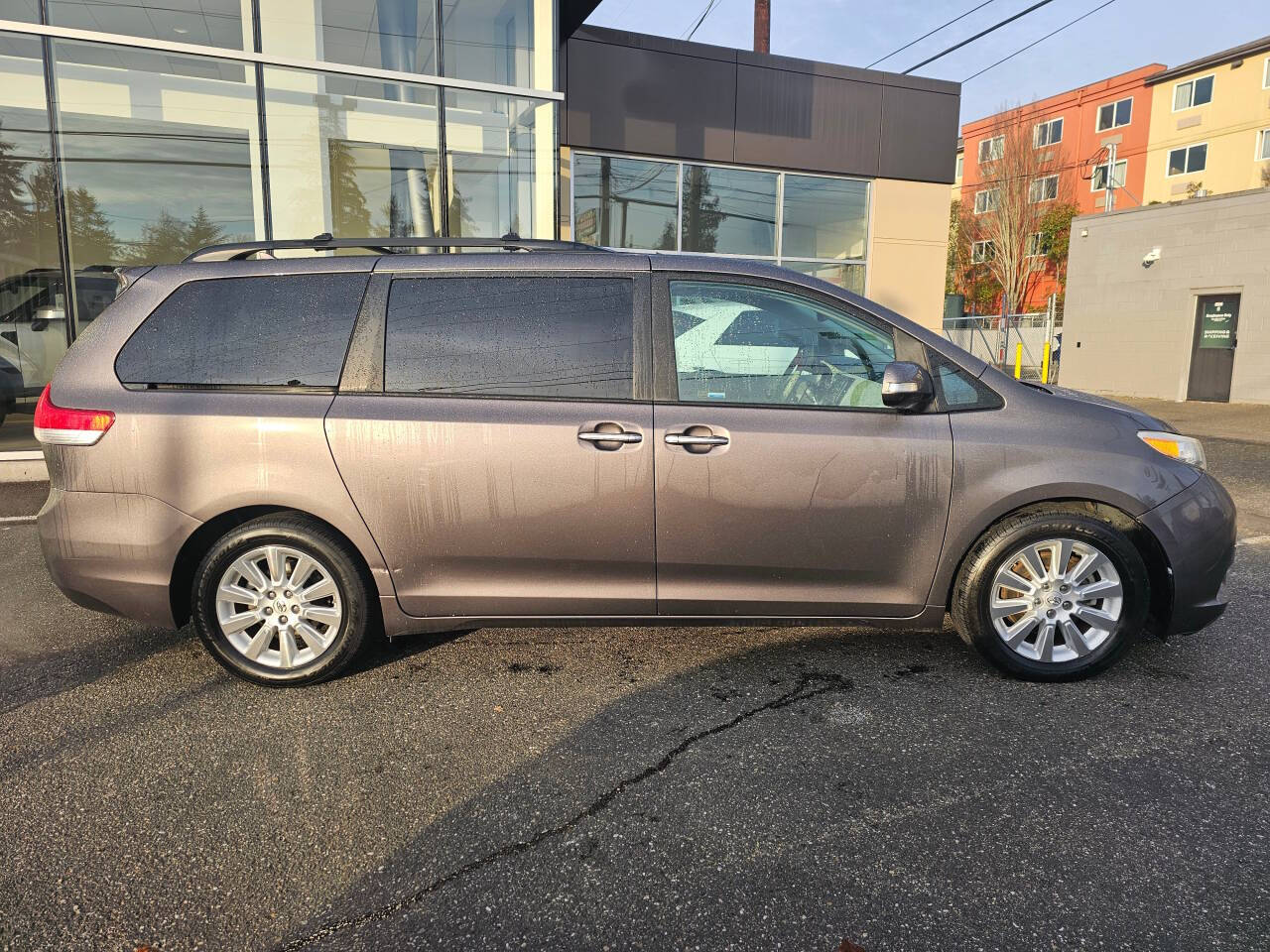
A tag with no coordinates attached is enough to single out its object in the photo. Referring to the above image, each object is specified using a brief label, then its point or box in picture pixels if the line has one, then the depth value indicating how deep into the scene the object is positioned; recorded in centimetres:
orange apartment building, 3709
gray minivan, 328
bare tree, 3359
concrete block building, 1639
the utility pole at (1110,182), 2642
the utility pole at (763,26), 2228
